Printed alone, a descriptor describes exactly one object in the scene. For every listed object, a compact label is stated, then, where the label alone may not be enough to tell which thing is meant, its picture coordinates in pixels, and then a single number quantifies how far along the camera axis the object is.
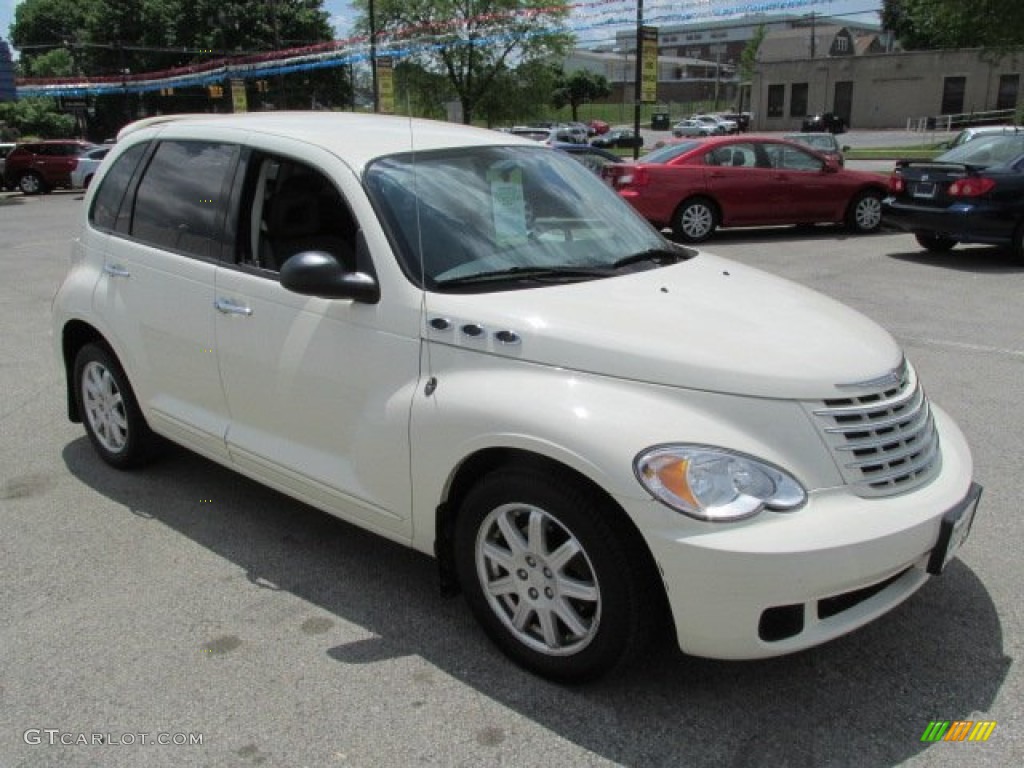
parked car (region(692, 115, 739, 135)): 60.88
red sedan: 13.37
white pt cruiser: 2.55
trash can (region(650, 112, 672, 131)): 78.03
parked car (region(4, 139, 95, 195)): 28.70
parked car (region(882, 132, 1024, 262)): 10.78
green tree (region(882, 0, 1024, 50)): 24.59
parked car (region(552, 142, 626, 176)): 17.05
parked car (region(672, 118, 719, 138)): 60.00
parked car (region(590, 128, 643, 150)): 52.67
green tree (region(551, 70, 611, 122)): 88.34
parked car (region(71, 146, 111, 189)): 26.36
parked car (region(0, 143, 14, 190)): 28.84
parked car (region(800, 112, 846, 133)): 53.56
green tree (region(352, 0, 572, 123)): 40.16
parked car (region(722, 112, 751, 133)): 68.06
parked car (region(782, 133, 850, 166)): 20.22
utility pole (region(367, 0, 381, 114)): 28.17
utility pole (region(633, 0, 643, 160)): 20.12
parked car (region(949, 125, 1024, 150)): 12.82
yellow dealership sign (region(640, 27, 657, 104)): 20.73
